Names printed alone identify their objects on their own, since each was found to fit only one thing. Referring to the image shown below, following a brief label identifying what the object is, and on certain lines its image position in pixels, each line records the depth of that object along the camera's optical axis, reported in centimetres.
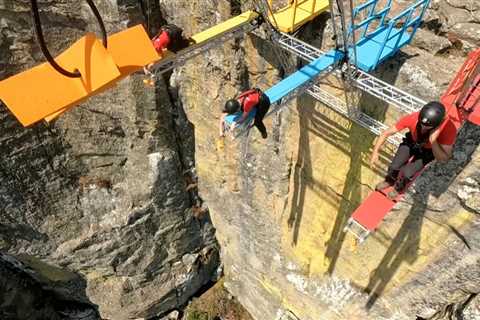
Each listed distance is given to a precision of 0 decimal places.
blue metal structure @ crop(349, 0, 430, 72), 768
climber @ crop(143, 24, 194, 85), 779
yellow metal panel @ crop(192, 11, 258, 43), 845
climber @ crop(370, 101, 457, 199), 600
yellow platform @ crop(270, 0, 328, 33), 862
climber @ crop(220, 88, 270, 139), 737
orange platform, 585
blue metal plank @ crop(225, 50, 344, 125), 761
